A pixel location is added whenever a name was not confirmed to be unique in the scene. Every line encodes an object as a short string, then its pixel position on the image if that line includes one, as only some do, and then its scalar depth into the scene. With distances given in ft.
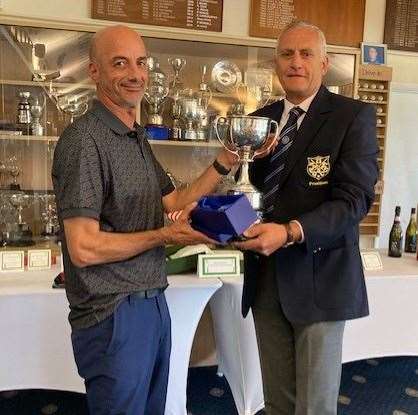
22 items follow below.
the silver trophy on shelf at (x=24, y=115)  9.21
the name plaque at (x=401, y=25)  11.59
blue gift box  3.55
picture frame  11.29
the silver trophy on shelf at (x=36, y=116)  9.27
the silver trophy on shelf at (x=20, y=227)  9.22
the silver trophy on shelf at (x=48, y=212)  9.47
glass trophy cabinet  9.25
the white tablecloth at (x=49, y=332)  5.83
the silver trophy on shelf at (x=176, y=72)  9.91
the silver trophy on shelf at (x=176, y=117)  9.78
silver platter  10.18
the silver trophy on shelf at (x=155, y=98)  9.46
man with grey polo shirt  3.62
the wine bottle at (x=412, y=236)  8.74
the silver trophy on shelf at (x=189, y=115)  9.71
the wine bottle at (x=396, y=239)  8.24
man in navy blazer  4.05
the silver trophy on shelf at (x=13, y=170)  9.45
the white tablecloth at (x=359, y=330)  6.59
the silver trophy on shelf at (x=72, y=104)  9.39
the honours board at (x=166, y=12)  9.81
